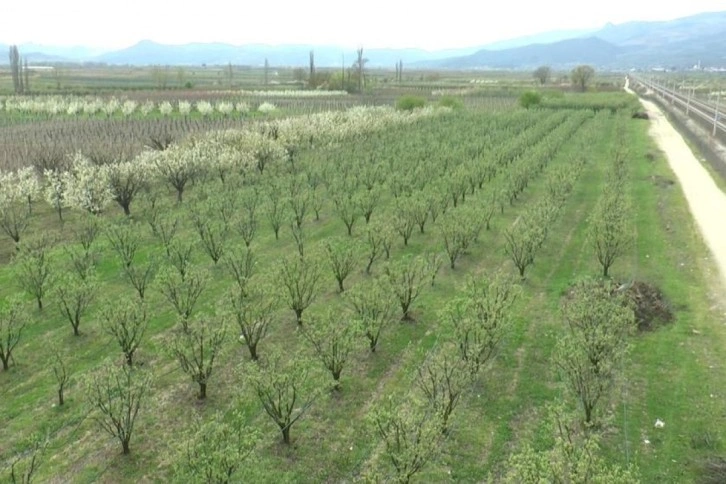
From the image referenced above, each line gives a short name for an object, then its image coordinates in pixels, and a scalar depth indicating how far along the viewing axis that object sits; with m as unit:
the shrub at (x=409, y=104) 76.00
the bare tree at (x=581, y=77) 135.50
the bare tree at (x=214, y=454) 10.00
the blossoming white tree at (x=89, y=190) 29.17
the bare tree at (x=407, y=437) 10.61
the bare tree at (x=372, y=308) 16.47
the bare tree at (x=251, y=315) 16.31
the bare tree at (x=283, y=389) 12.58
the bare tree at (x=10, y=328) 16.05
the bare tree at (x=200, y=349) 14.45
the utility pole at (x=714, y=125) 56.11
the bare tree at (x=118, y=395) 12.43
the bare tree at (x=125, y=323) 15.78
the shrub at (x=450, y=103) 81.72
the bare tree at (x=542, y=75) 167.11
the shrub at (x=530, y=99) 87.00
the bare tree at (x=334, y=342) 14.74
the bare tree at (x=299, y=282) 18.47
